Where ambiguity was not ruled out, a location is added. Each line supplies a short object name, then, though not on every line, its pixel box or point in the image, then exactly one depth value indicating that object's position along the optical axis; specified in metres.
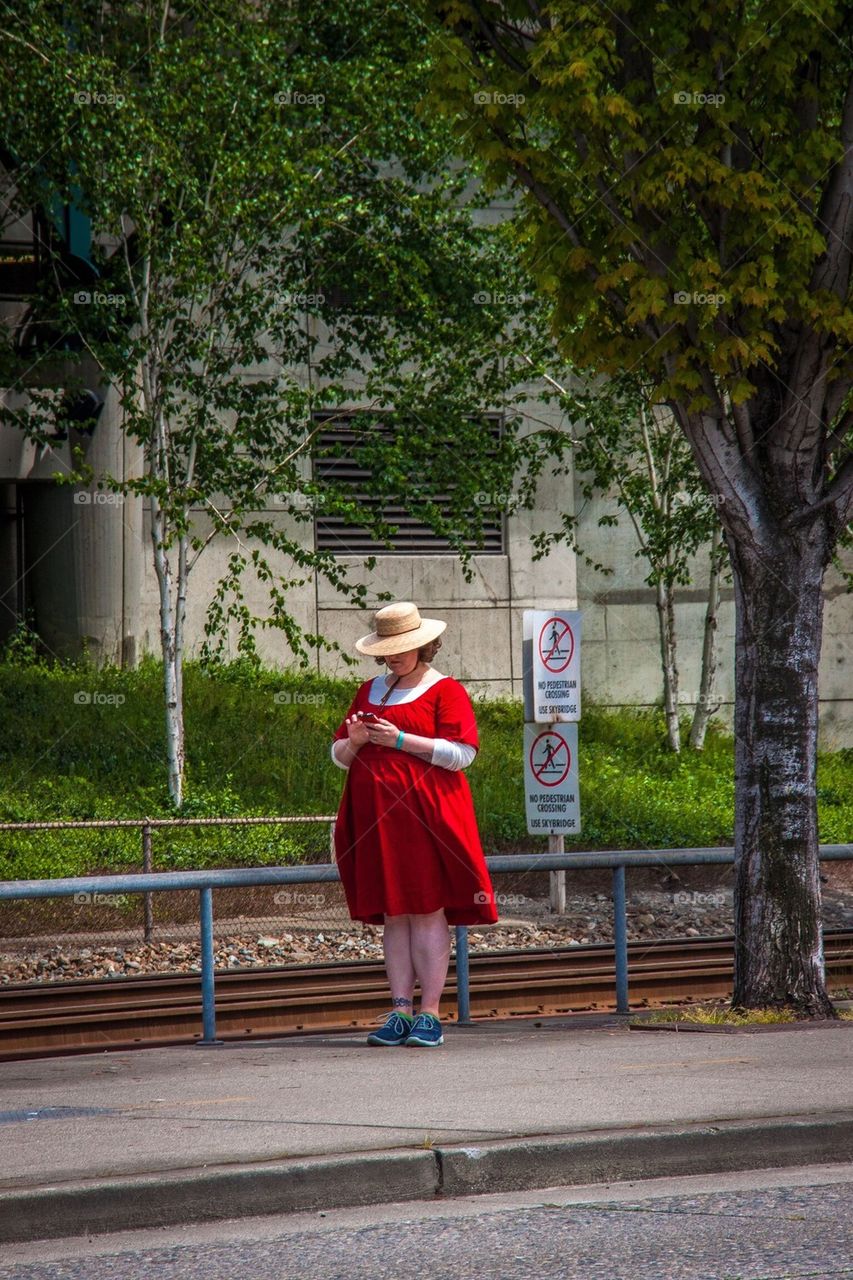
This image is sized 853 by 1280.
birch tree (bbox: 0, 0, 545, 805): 33.84
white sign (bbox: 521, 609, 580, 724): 30.64
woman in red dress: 14.41
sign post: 29.95
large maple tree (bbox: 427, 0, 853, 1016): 16.39
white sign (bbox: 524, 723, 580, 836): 29.83
